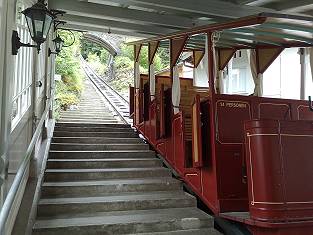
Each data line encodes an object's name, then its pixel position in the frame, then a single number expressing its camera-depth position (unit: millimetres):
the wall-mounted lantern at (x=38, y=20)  3350
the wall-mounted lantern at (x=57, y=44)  7211
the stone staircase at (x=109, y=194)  4355
